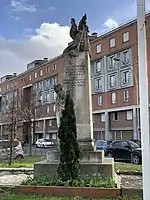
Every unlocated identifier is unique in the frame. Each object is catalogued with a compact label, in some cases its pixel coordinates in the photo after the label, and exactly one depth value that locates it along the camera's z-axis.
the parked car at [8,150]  22.64
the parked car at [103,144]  27.62
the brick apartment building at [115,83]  49.84
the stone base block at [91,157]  9.52
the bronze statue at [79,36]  10.84
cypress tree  8.52
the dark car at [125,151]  22.75
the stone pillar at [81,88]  10.28
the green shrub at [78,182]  8.17
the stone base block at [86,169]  9.03
